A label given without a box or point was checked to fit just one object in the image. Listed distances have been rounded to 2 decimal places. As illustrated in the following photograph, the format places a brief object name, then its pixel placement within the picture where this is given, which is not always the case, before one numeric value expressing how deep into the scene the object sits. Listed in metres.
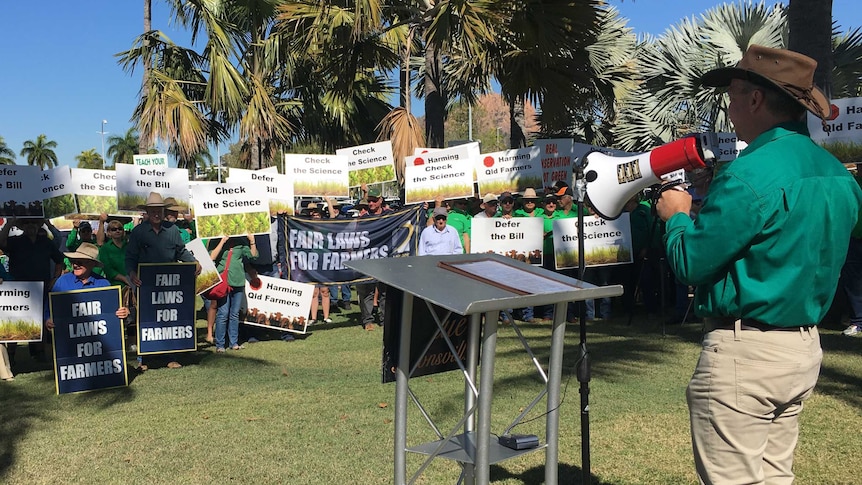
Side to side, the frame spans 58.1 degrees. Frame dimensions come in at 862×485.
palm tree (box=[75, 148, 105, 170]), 95.35
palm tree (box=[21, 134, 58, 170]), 102.62
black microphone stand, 3.90
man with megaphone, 2.69
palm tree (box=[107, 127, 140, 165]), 99.65
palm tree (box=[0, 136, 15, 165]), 83.28
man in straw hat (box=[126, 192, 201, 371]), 9.42
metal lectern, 2.89
